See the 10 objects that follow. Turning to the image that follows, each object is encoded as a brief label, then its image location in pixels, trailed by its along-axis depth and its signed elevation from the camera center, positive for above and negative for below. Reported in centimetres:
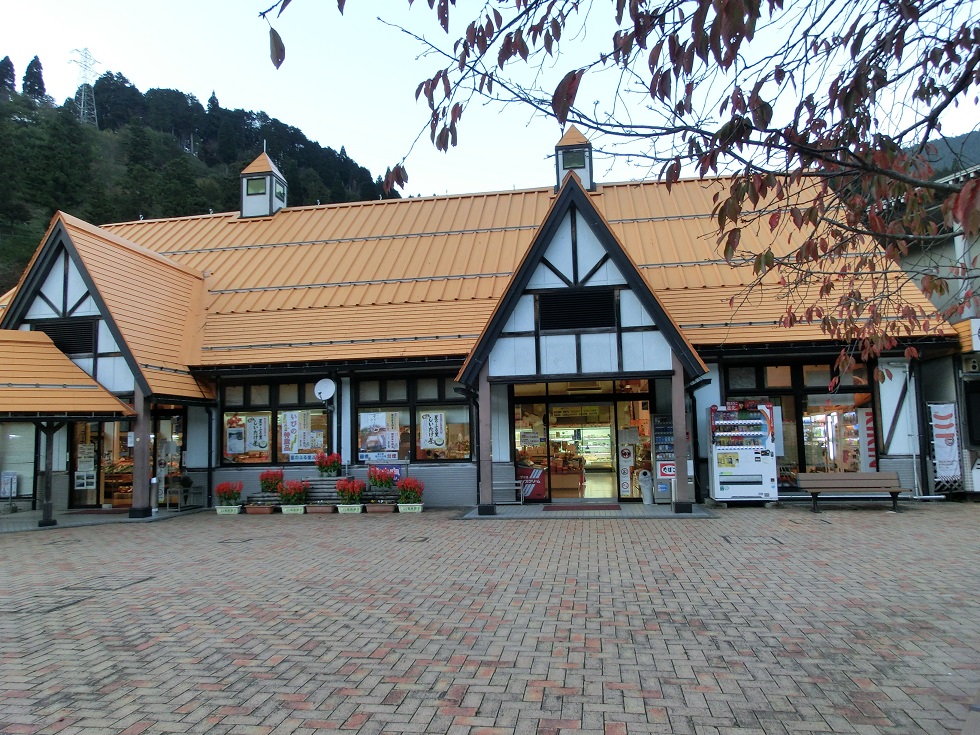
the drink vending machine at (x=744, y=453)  1523 -49
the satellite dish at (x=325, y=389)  1717 +132
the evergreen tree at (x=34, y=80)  9406 +5144
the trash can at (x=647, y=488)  1625 -127
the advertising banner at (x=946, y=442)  1566 -36
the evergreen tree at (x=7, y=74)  8732 +4877
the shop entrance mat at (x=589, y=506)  1563 -162
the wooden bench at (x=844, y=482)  1412 -110
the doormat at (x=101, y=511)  1761 -161
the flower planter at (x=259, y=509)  1667 -156
